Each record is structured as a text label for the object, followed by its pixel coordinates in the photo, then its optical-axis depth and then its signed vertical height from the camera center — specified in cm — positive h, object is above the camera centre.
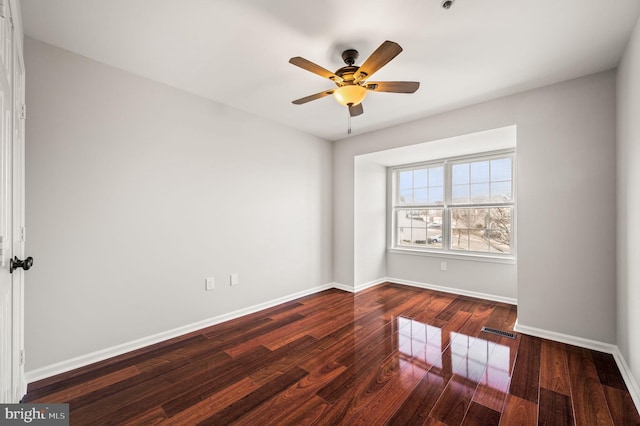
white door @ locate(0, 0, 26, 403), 124 +1
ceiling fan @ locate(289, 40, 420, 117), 190 +103
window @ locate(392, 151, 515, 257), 397 +12
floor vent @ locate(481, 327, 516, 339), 276 -124
